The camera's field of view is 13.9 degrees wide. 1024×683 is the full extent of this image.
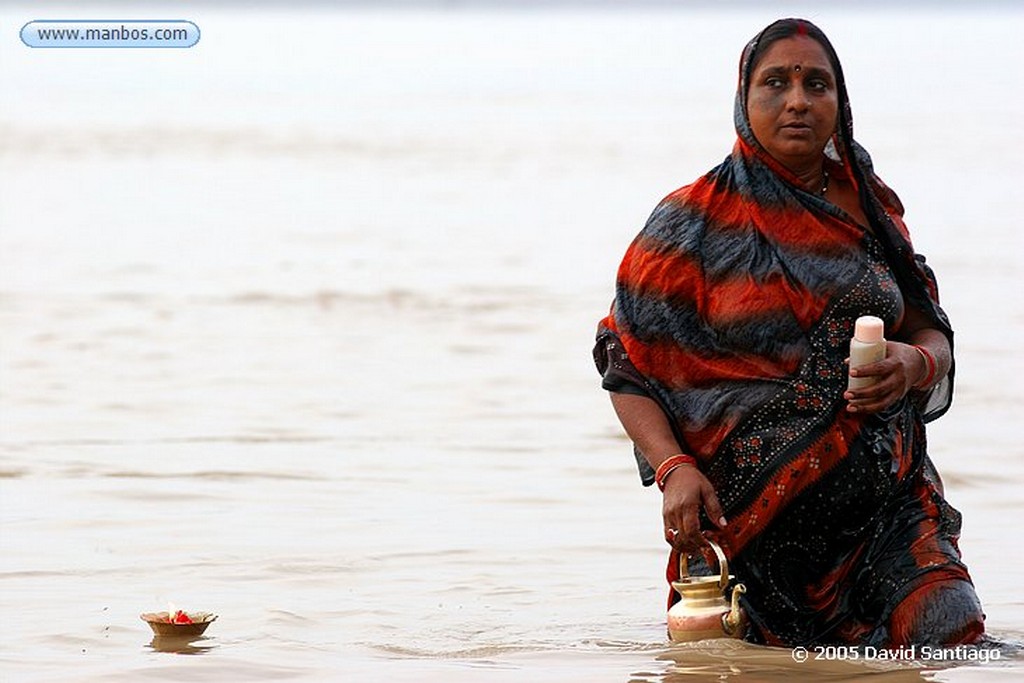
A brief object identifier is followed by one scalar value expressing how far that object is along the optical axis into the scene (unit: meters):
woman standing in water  9.15
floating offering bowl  10.35
